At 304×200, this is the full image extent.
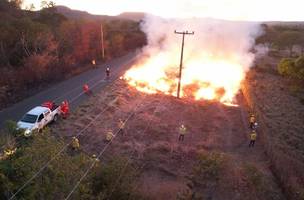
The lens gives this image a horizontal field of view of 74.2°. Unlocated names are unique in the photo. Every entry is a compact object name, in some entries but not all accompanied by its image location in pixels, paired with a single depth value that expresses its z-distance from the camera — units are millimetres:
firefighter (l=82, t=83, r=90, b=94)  21382
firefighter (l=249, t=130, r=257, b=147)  14445
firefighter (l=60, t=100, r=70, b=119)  16822
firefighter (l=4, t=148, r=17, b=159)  7010
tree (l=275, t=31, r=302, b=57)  47756
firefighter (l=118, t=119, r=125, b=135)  15309
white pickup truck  14196
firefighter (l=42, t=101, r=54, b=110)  15903
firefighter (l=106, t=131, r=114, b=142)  14393
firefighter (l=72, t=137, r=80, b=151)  12865
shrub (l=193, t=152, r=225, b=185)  10701
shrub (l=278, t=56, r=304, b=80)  22859
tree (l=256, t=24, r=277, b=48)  50231
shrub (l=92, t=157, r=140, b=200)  7940
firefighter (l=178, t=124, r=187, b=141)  14768
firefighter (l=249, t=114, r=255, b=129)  16587
